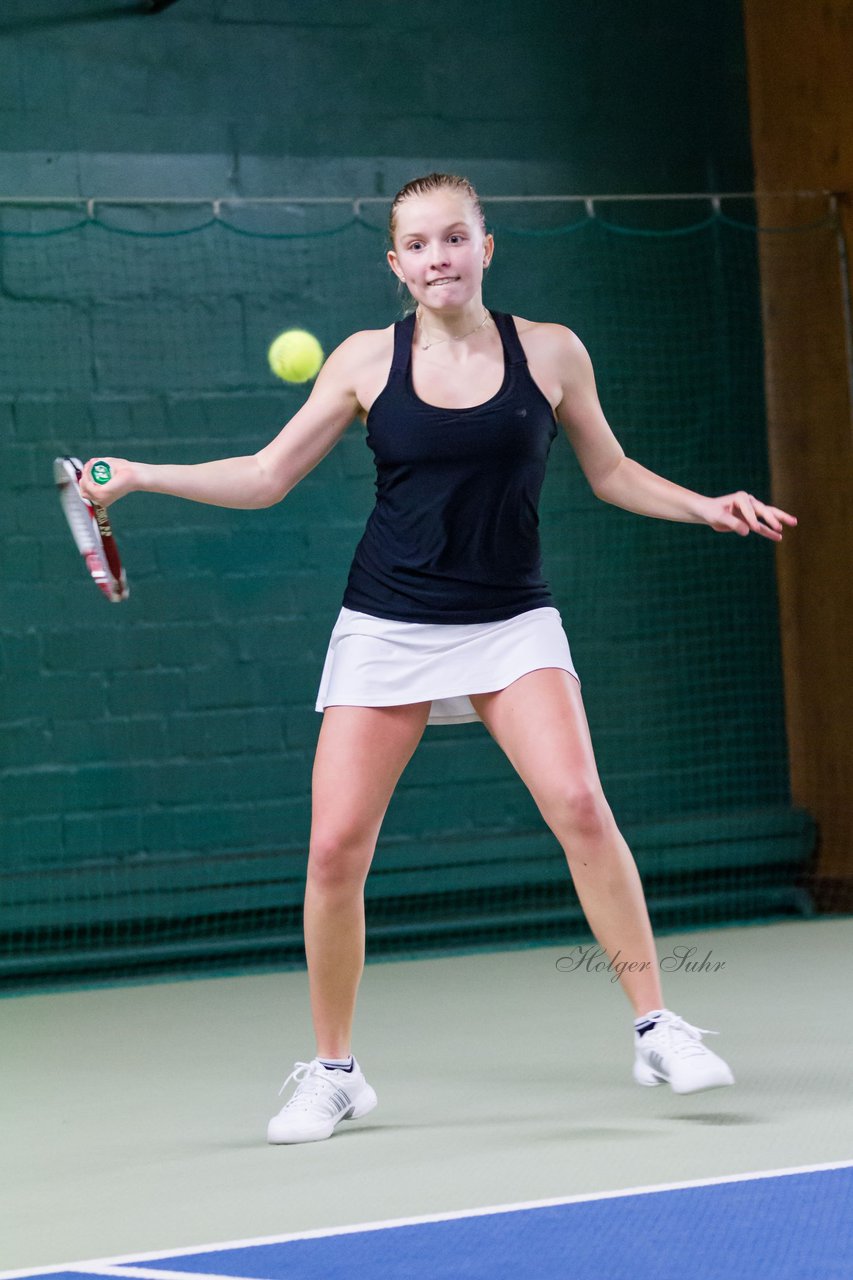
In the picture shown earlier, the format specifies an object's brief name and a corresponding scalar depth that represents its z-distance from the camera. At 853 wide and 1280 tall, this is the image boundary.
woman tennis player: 5.71
